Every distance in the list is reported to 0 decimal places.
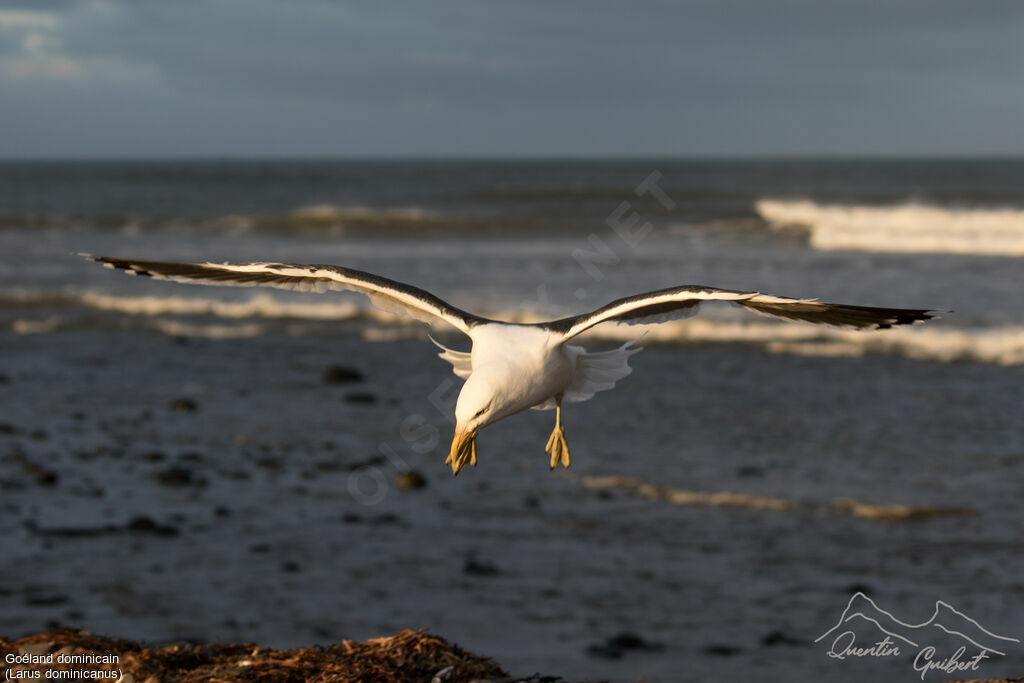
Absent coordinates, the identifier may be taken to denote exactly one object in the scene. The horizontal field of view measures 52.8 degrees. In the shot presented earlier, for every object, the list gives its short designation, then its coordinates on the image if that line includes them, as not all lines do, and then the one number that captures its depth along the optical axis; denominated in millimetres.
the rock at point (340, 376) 12031
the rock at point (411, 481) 8164
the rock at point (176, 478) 8102
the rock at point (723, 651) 5430
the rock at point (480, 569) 6453
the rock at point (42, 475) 7996
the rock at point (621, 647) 5441
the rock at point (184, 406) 10688
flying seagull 3516
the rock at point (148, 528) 7047
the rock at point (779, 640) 5523
